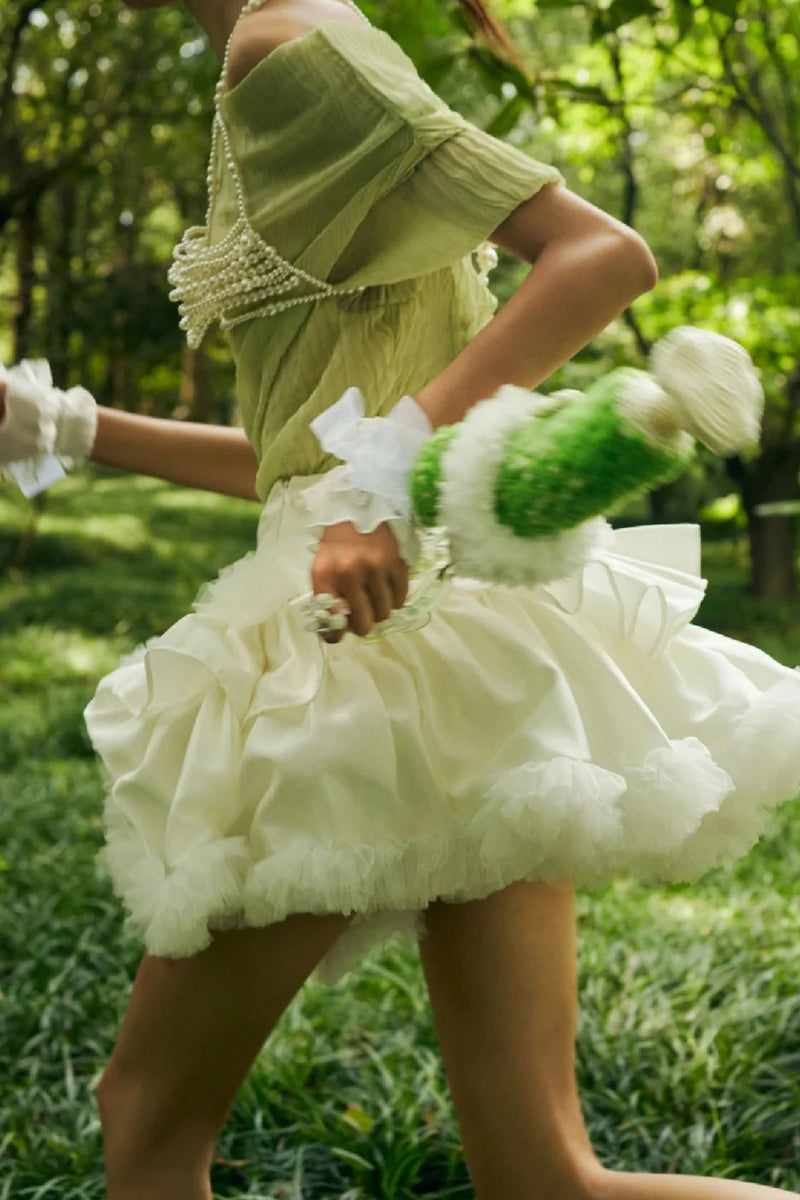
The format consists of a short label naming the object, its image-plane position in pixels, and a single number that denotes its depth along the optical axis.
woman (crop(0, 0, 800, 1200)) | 1.33
